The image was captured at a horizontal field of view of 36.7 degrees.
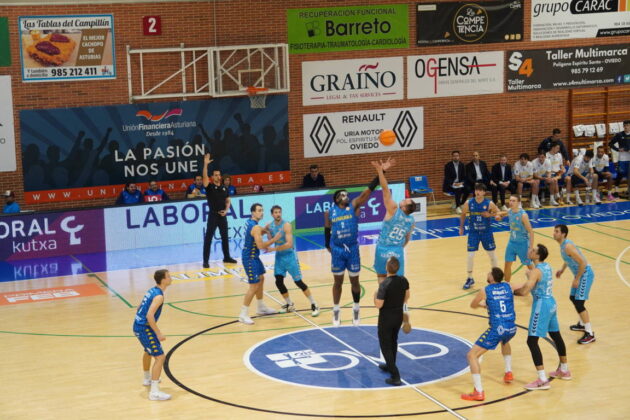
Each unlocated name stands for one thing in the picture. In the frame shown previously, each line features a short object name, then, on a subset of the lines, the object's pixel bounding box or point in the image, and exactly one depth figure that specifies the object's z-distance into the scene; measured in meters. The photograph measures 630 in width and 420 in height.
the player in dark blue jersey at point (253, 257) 16.09
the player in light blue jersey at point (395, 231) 15.24
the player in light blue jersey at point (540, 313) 13.19
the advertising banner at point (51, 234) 22.17
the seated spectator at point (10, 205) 22.72
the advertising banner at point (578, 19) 28.25
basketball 18.91
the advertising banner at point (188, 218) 23.00
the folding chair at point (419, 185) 27.42
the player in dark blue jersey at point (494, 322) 12.81
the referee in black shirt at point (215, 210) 21.16
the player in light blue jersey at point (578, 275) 14.80
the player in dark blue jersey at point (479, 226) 18.09
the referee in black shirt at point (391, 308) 12.89
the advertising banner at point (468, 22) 27.17
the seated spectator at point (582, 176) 27.48
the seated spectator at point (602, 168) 27.67
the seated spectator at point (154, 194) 24.20
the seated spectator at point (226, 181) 21.63
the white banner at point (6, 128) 23.66
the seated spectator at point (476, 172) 27.05
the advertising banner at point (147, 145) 24.22
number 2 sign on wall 24.53
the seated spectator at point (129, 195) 23.98
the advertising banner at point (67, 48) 23.72
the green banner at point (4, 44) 23.42
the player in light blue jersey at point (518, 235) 17.31
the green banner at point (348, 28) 26.08
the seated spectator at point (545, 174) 27.23
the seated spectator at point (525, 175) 27.06
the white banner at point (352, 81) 26.38
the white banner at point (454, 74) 27.27
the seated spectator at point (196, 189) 24.34
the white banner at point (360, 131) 26.67
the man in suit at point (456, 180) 26.97
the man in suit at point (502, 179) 27.03
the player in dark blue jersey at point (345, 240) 15.27
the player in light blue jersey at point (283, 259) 16.30
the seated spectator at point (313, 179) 25.89
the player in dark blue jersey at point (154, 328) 12.73
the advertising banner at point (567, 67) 28.23
